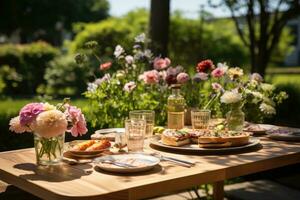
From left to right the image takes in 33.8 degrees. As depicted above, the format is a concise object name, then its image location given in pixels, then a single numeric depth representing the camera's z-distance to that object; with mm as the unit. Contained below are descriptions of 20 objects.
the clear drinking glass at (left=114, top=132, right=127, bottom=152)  2703
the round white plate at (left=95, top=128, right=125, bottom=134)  3119
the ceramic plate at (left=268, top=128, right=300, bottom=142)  2955
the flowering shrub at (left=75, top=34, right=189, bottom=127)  4172
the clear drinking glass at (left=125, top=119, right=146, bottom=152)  2621
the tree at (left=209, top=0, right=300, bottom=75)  7832
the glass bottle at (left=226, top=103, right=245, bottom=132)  3074
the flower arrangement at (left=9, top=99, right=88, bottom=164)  2213
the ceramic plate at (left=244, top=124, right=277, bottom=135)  3189
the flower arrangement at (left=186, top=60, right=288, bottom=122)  3440
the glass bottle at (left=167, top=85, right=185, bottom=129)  3162
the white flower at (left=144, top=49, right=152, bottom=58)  4374
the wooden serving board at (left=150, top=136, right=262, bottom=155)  2572
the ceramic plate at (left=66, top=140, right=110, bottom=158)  2510
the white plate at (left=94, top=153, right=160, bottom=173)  2166
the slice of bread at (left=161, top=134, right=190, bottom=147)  2678
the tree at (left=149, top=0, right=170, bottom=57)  6484
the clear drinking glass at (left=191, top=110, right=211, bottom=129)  3043
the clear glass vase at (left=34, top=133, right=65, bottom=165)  2314
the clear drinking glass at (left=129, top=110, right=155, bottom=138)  2955
